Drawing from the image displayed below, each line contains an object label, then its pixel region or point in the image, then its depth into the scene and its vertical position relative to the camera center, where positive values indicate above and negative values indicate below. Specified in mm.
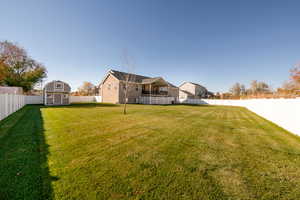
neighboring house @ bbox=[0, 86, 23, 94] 15047 +1284
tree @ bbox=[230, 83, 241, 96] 50831 +5465
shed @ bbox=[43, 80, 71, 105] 18250 +1047
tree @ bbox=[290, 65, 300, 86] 17656 +3959
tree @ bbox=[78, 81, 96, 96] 48062 +4900
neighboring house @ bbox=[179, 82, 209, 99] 40219 +3448
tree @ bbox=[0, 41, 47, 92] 20780 +6369
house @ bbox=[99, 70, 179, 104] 22828 +2366
